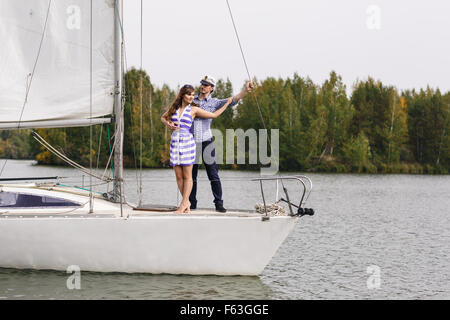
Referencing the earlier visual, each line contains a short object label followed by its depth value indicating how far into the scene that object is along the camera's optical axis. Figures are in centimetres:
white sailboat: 1030
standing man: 1066
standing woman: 1007
